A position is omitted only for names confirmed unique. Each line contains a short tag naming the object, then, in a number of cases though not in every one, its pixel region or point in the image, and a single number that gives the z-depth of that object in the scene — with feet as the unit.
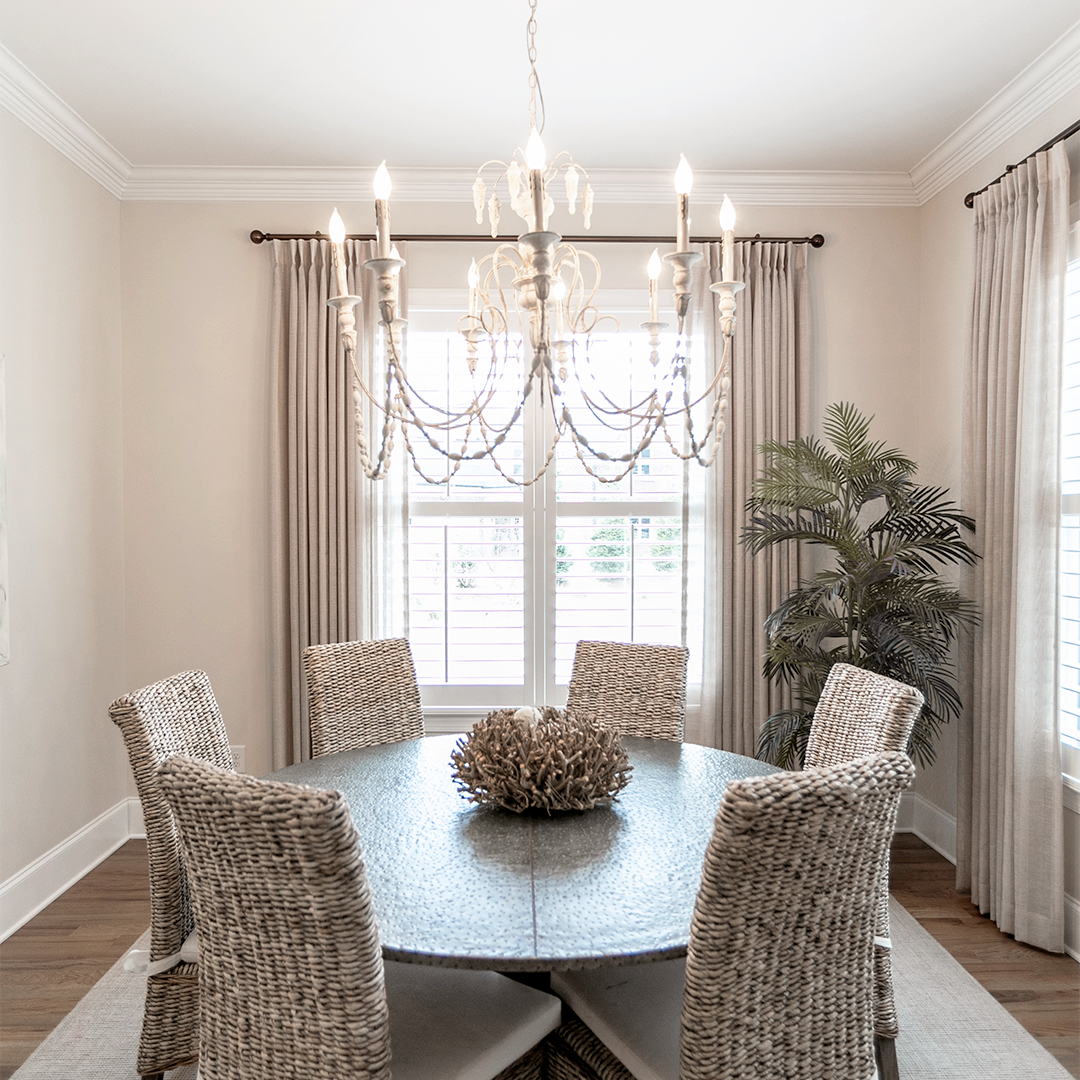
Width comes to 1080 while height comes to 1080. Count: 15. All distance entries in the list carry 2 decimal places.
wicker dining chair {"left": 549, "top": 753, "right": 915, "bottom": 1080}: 4.01
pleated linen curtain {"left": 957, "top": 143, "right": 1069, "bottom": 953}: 9.06
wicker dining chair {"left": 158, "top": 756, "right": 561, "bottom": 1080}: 4.00
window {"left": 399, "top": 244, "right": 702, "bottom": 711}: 12.60
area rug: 7.09
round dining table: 4.51
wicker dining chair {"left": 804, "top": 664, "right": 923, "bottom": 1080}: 6.25
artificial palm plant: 10.07
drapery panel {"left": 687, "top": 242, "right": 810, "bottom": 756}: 12.21
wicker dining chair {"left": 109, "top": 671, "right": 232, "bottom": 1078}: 6.27
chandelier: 4.81
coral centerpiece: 6.11
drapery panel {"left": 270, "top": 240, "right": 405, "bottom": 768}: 12.12
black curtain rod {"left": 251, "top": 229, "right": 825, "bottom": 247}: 12.20
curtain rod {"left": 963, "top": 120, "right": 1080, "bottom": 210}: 8.71
